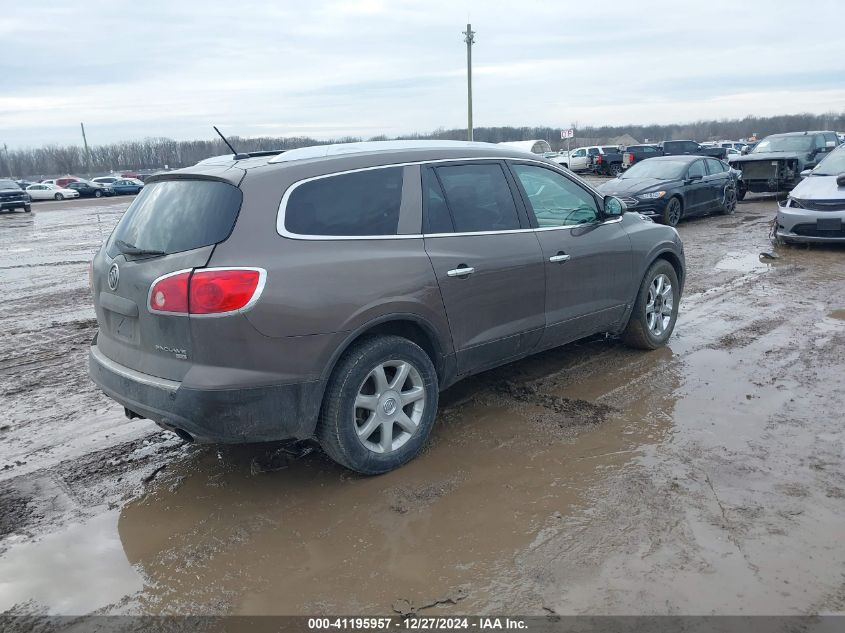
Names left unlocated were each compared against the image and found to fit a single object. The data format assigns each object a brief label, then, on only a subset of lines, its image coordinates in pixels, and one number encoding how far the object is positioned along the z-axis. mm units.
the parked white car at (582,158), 38812
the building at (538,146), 51719
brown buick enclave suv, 3377
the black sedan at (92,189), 48750
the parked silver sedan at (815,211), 10586
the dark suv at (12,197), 29703
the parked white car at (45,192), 44781
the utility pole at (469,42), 30906
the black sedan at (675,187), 14109
